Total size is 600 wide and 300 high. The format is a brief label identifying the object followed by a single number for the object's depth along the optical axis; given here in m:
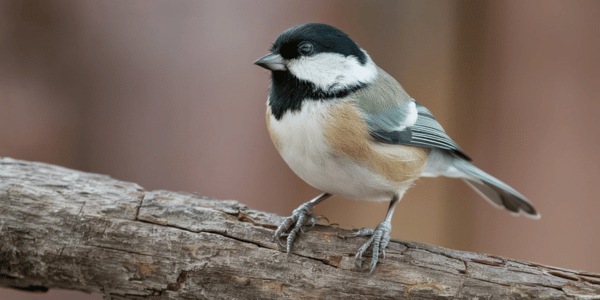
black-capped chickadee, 2.29
